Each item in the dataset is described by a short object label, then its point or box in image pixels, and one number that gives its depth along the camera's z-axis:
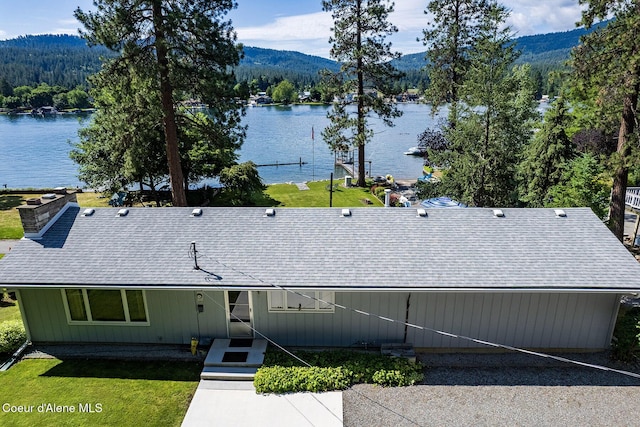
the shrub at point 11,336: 11.00
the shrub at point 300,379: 9.47
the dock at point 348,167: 35.86
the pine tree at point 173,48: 15.09
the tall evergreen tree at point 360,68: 26.91
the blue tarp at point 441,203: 20.06
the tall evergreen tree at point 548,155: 18.38
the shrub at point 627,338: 10.27
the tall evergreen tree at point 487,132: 17.38
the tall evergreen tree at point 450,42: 26.17
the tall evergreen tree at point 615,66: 13.27
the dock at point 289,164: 45.55
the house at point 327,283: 10.21
